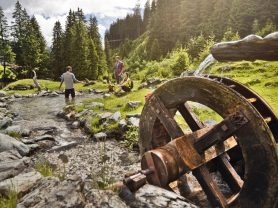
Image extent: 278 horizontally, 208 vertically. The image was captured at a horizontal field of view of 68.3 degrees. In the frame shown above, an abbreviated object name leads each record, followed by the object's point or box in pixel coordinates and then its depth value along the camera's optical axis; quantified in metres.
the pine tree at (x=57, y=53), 38.55
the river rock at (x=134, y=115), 7.54
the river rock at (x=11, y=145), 5.89
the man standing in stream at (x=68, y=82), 11.60
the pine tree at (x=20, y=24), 40.48
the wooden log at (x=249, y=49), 2.73
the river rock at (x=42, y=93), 18.42
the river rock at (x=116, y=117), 7.63
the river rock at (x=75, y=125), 8.34
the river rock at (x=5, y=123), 8.24
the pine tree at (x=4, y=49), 38.13
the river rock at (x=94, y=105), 10.25
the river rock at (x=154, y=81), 15.42
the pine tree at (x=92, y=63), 35.69
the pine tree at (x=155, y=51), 51.61
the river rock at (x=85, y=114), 8.91
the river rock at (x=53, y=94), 17.73
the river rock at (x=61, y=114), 10.04
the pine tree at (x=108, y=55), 51.07
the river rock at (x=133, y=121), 6.87
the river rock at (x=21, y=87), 23.73
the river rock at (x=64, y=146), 6.38
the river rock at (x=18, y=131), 7.35
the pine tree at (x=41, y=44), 39.62
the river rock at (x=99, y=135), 6.77
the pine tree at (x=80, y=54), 34.48
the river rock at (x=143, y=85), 14.13
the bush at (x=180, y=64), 19.85
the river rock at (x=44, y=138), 6.97
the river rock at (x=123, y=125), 6.95
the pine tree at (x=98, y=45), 39.23
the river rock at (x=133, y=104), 8.83
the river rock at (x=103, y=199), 2.76
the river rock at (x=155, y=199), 2.73
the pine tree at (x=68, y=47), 36.12
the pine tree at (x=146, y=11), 91.23
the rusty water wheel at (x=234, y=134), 2.69
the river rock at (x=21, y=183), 3.32
